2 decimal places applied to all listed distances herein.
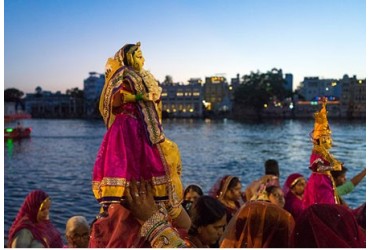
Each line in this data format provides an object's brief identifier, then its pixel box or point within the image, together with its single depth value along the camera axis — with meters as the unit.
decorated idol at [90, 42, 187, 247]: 1.97
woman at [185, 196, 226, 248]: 2.64
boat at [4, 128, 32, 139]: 40.41
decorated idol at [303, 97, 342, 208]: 4.52
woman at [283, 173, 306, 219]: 5.04
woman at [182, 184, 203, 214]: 4.49
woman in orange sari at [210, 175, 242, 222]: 4.68
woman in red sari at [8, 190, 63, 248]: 3.74
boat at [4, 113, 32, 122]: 38.97
